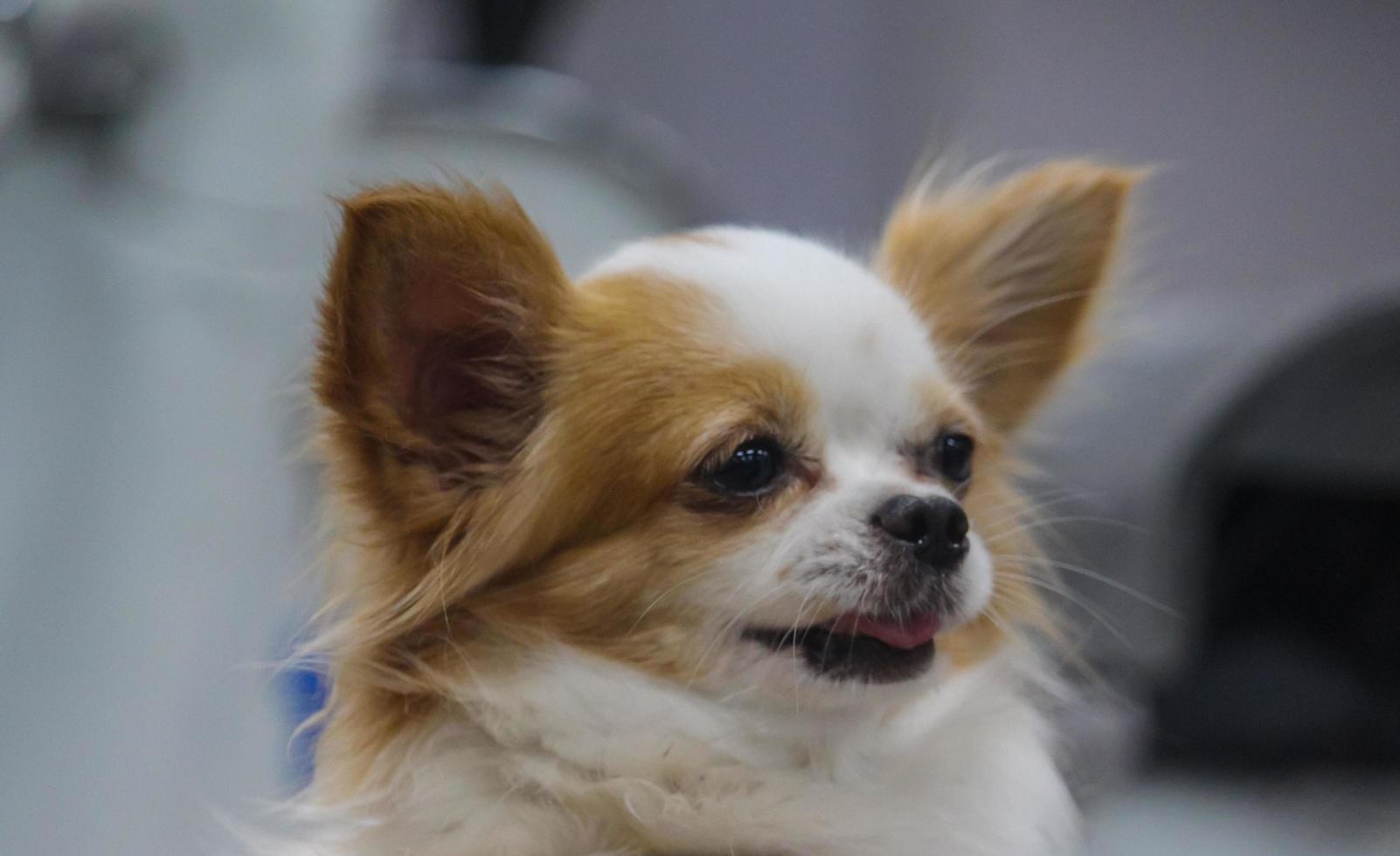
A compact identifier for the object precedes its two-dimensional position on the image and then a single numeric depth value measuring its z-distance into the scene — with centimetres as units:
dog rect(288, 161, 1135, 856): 96
